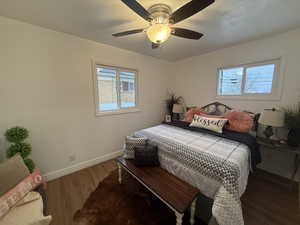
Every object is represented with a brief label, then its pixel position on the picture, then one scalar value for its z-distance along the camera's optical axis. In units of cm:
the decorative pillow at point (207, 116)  239
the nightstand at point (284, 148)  186
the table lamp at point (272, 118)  188
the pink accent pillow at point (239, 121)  219
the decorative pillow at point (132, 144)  195
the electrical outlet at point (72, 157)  231
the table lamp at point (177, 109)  343
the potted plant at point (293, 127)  189
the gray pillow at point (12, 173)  107
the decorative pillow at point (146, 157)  179
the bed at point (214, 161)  119
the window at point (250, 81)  230
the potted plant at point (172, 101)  383
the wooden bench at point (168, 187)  120
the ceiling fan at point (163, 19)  117
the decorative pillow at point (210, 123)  217
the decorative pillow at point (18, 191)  97
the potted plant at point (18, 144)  161
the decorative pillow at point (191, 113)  284
